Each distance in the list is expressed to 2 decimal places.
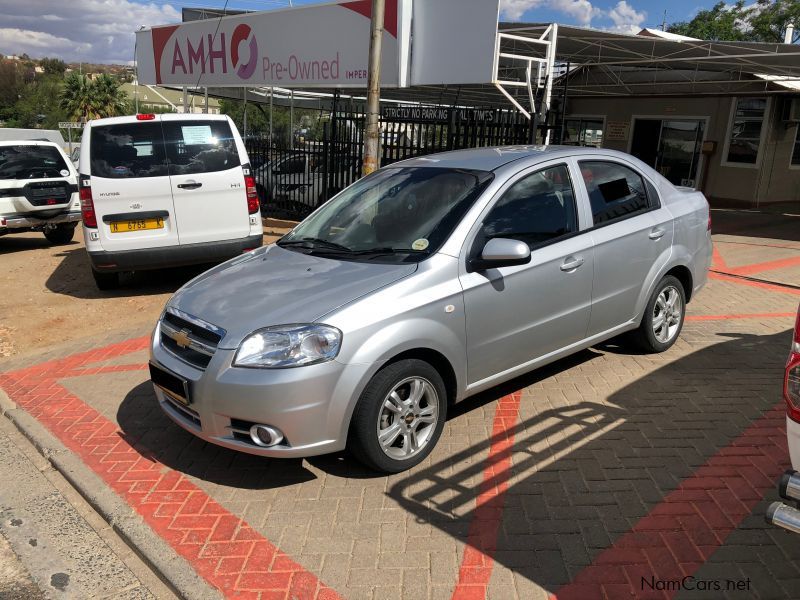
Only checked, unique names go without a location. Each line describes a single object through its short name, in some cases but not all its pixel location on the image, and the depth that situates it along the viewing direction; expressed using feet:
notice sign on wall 60.03
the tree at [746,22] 120.98
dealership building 28.71
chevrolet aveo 10.94
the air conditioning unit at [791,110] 49.90
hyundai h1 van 23.36
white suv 33.53
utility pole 24.52
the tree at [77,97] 177.78
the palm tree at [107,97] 181.78
